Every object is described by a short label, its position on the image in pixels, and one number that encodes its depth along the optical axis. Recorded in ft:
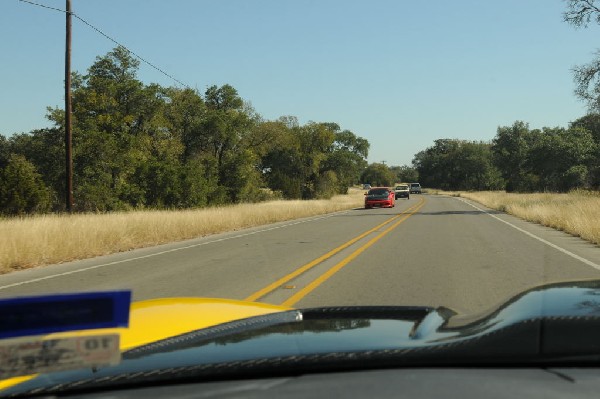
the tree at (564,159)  239.91
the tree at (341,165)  268.41
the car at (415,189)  347.15
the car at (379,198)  142.82
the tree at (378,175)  559.38
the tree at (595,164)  145.32
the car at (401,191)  235.13
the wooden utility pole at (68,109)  74.23
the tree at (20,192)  113.50
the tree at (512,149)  354.54
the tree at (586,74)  104.06
